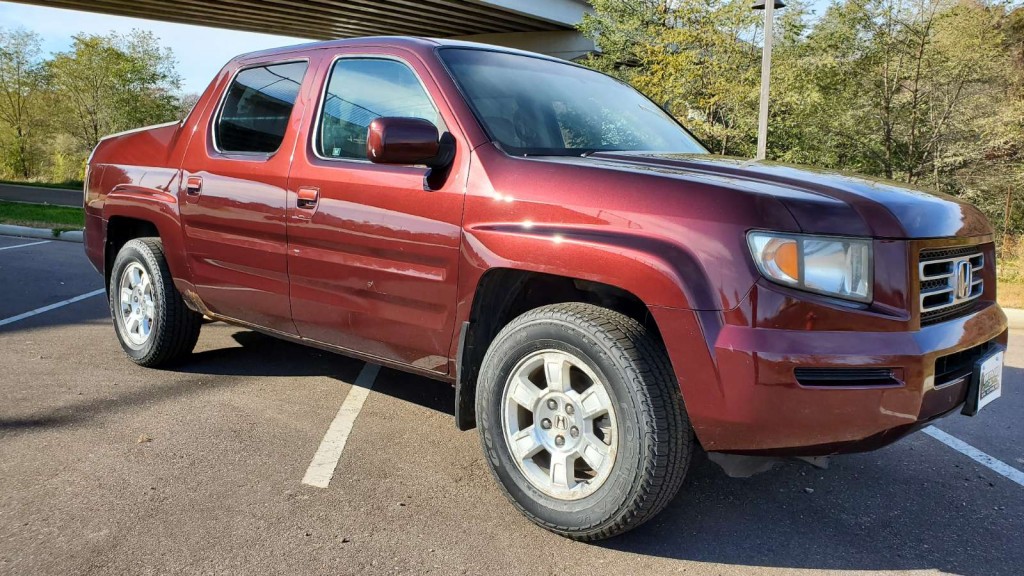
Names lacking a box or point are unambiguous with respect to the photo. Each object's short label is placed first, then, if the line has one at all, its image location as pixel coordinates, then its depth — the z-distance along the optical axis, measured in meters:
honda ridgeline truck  2.32
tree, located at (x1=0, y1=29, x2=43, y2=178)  36.78
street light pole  13.32
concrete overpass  28.70
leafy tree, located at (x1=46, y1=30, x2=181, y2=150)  35.56
